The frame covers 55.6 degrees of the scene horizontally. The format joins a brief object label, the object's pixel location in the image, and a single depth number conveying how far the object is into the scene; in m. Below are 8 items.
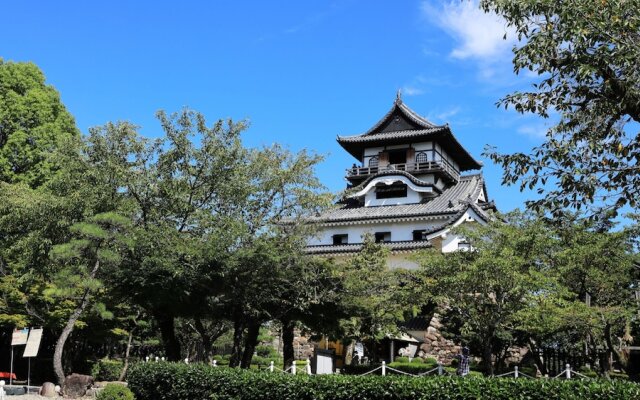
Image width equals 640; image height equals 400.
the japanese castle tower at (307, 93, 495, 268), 35.41
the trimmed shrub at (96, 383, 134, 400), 14.66
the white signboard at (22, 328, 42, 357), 18.67
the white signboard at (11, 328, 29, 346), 19.70
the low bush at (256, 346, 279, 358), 37.62
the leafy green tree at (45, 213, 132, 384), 17.39
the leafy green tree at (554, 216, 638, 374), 19.77
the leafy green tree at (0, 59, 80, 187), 29.47
